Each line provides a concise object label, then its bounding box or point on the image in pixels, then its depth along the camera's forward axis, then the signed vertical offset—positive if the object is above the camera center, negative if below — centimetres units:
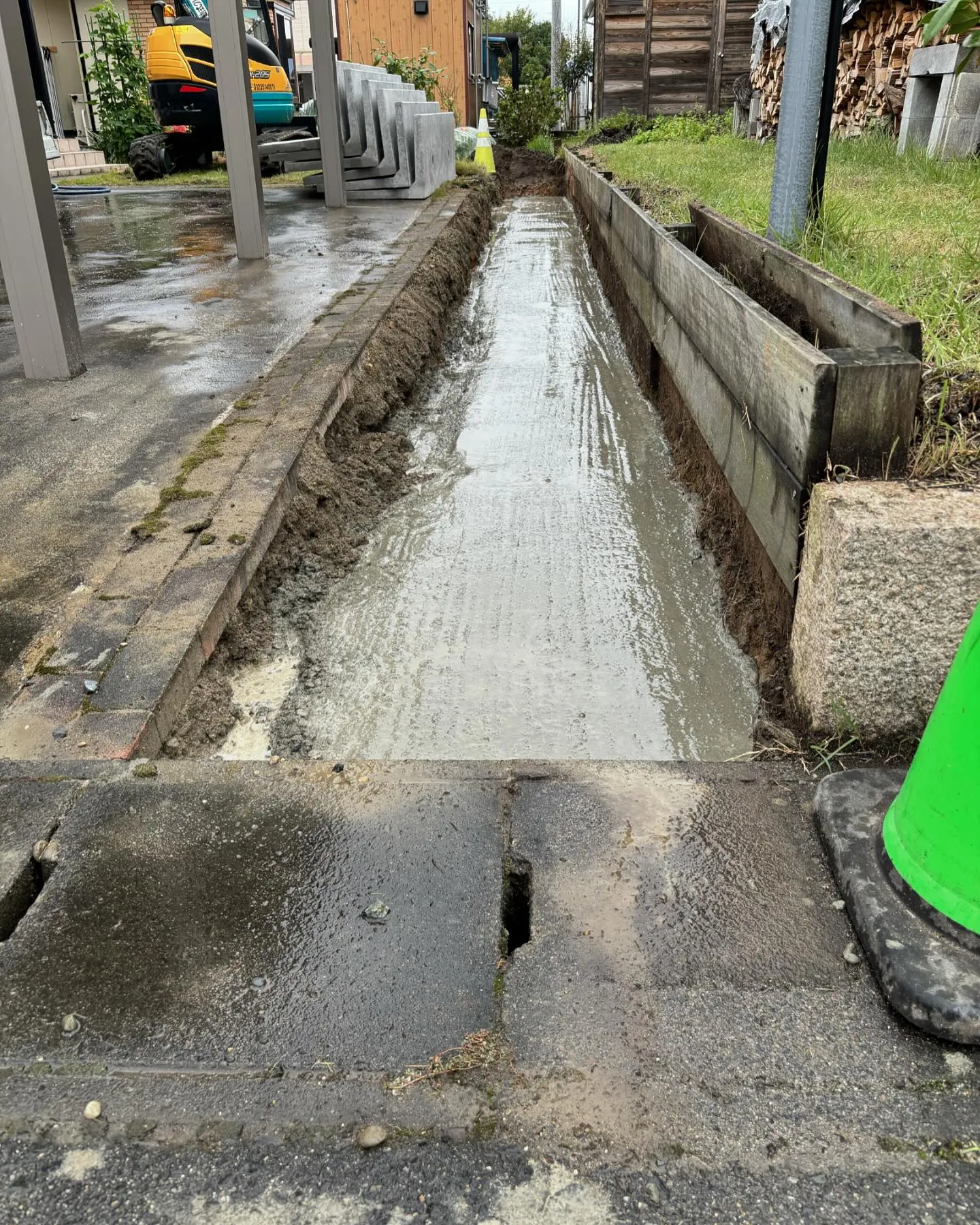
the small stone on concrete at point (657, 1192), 126 -127
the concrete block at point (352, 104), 1112 +57
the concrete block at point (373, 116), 1114 +44
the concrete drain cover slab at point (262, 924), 150 -125
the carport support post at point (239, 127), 691 +23
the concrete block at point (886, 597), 204 -92
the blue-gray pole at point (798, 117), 393 +11
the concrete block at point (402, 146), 1114 +9
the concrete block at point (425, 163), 1148 -10
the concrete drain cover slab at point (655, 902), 153 -125
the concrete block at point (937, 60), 818 +68
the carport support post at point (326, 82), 1012 +73
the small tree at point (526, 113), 2309 +87
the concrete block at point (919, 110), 914 +30
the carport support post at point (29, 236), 421 -32
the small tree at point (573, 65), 3014 +255
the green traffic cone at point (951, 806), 155 -102
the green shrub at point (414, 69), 1555 +131
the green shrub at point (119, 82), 1628 +127
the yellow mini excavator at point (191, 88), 1409 +99
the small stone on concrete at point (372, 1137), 133 -125
